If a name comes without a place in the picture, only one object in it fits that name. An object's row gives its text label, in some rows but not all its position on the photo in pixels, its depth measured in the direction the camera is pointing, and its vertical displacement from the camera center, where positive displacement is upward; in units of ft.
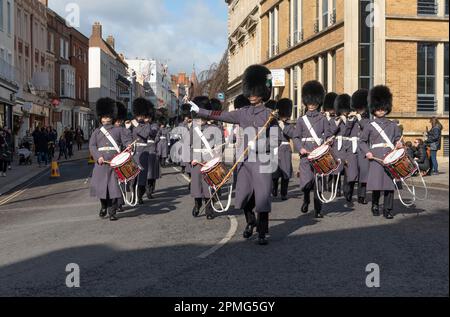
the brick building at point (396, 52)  87.45 +14.96
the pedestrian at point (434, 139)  62.80 +1.65
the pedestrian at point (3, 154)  72.11 +0.09
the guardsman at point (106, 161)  34.58 -0.35
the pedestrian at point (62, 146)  112.59 +1.62
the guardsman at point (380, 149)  32.83 +0.33
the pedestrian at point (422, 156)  61.06 -0.10
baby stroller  95.09 -0.19
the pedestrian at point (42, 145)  90.43 +1.46
